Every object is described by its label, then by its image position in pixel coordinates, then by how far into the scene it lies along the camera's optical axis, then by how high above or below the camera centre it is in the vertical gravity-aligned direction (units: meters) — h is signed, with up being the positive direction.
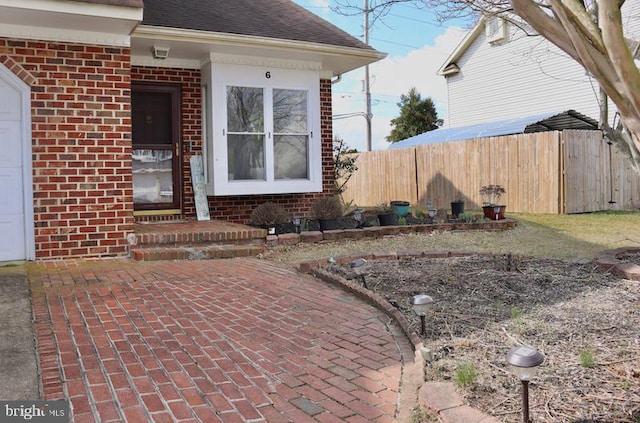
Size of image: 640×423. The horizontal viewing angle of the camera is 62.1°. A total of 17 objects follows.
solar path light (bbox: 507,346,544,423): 2.38 -0.73
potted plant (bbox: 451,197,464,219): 11.34 -0.13
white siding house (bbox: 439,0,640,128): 19.52 +4.90
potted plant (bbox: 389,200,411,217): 11.20 -0.10
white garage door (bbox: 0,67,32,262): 6.32 +0.41
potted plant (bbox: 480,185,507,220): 10.39 -0.19
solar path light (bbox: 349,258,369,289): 4.98 -0.58
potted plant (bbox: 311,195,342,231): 8.84 -0.14
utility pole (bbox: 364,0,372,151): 27.17 +5.28
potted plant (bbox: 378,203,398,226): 9.48 -0.28
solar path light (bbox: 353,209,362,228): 9.19 -0.23
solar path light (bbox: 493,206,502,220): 10.38 -0.17
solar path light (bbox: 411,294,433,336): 3.60 -0.69
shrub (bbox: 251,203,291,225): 8.47 -0.15
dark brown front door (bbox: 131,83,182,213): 8.94 +1.03
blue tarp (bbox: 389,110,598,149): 17.42 +2.60
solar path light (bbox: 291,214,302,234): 8.39 -0.28
